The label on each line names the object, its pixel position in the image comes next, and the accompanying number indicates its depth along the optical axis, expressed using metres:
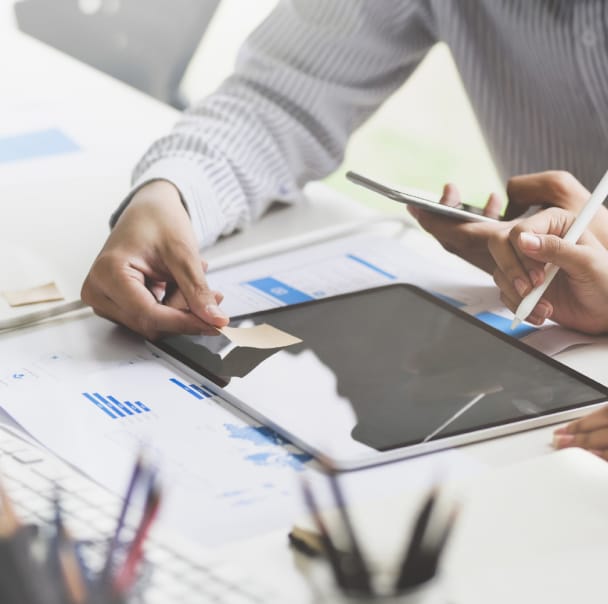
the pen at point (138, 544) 1.57
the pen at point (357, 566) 1.61
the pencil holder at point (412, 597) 1.61
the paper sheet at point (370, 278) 2.04
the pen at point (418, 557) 1.61
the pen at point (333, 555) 1.61
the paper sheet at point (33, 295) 2.08
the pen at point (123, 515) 1.58
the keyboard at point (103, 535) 1.67
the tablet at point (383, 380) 1.84
